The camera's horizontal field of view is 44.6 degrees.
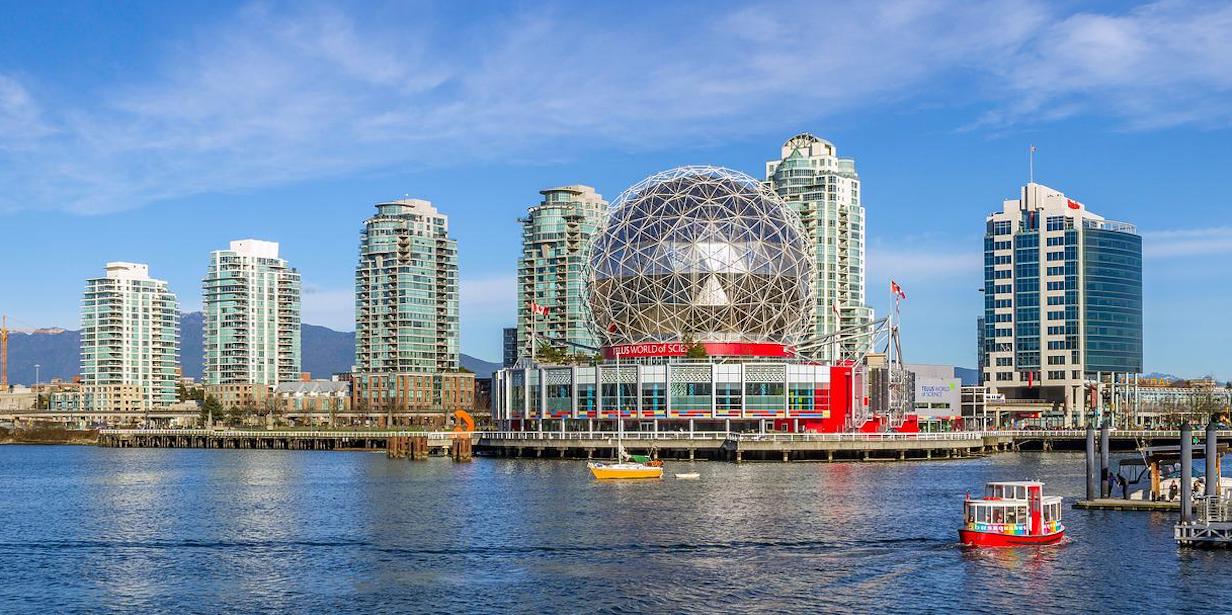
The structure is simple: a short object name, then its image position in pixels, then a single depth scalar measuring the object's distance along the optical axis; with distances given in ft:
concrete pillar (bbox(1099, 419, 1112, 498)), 306.55
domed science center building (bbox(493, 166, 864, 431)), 548.31
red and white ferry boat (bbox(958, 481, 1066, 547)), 242.78
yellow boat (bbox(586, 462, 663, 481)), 399.24
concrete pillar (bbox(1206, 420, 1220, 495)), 255.09
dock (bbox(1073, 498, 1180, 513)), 287.40
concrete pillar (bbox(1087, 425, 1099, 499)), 300.20
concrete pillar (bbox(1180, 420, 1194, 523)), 236.02
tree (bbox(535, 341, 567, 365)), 641.45
